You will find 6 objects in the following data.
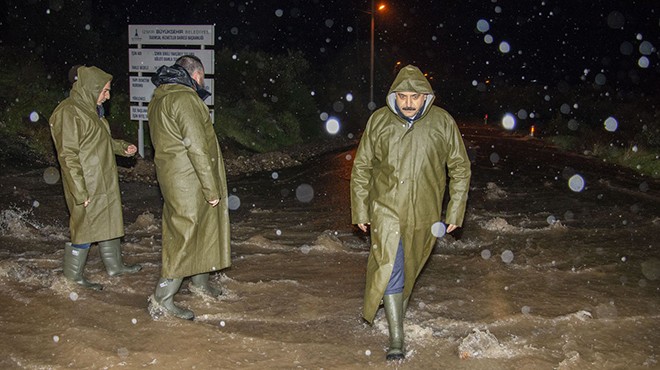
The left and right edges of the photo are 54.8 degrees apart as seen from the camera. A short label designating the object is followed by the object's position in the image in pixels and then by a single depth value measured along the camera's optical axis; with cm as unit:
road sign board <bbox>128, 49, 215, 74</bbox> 1297
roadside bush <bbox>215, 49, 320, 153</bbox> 1839
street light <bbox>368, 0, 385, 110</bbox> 3145
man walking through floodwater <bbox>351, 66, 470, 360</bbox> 412
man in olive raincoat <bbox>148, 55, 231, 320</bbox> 450
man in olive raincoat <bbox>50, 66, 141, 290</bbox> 505
